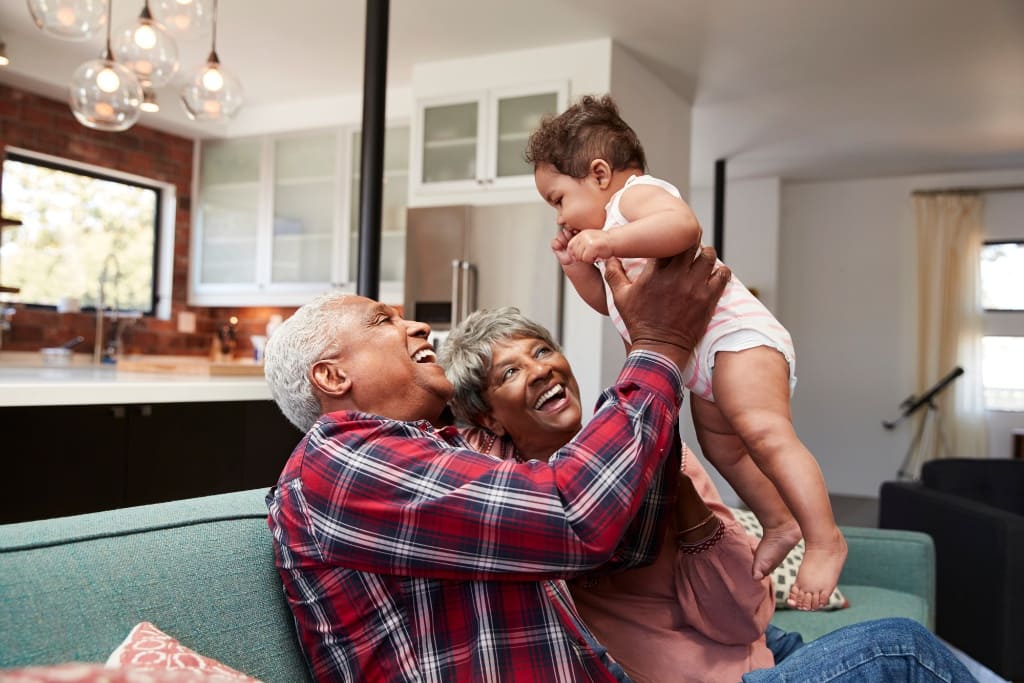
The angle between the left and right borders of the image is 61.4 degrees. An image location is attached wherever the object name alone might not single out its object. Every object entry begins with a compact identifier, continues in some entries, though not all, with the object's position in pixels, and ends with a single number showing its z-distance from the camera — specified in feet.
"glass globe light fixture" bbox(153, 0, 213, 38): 8.99
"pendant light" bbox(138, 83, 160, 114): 10.52
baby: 4.08
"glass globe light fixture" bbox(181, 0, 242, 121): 10.11
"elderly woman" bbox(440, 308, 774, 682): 4.59
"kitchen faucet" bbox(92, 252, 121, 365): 16.99
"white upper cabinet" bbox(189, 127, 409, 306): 19.56
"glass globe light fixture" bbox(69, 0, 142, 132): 9.09
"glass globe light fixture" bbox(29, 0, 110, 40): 8.01
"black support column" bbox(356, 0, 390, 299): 9.53
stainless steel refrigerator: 15.67
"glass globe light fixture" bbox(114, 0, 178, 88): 9.05
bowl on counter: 17.43
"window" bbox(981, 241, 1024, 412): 23.89
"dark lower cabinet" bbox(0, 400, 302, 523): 6.84
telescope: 23.91
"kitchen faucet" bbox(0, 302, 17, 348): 15.24
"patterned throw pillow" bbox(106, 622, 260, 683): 2.95
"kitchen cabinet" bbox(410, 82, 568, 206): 16.19
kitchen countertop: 6.91
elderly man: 3.37
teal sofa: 3.02
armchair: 9.57
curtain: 23.88
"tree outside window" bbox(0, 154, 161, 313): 18.17
